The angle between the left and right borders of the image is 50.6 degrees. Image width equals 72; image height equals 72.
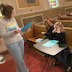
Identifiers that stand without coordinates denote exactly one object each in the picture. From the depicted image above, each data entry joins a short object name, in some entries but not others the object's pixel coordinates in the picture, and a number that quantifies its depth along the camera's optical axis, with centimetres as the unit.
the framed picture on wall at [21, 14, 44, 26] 292
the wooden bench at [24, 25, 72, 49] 233
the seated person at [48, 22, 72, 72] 149
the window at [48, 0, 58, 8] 341
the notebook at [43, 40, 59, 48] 132
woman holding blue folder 119
